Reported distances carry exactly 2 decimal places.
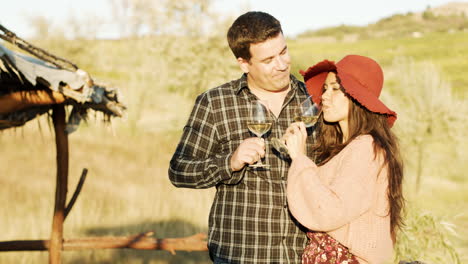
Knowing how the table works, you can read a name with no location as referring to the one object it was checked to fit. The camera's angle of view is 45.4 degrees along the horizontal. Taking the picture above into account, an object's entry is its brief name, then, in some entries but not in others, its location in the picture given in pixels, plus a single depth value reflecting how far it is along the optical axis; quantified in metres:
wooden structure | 4.68
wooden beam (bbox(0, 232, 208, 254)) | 5.45
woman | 2.34
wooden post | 5.81
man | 2.82
